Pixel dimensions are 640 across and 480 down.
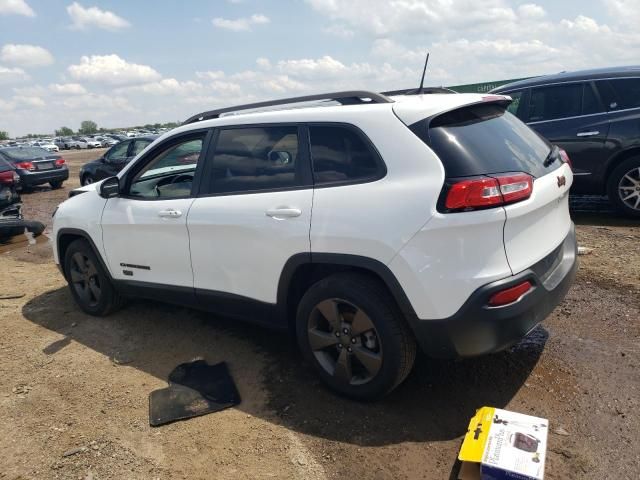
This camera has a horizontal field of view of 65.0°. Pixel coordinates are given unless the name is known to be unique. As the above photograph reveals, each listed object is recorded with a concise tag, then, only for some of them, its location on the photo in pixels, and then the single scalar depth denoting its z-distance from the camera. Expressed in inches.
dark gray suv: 241.8
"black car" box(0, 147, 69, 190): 588.4
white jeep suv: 99.2
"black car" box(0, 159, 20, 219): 335.0
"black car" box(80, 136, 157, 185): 496.7
